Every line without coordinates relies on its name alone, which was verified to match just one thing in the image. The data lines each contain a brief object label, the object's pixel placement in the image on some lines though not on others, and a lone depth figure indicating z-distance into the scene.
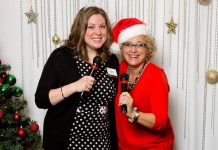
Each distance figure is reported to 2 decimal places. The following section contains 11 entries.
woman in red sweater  1.75
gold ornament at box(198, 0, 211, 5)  2.30
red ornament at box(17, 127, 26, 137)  2.26
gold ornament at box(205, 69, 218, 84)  2.35
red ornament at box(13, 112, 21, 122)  2.25
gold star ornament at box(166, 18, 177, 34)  2.37
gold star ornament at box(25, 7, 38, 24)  2.64
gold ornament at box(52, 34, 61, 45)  2.62
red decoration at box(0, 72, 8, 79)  2.27
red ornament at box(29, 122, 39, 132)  2.33
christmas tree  2.23
